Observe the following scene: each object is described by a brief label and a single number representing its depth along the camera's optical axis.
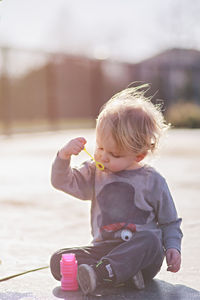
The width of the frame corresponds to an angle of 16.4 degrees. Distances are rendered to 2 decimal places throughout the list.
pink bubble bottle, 1.74
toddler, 1.78
